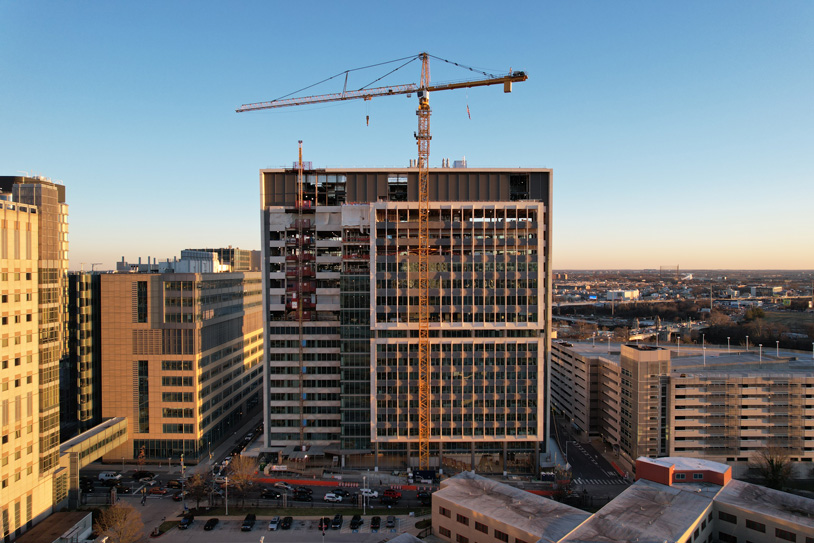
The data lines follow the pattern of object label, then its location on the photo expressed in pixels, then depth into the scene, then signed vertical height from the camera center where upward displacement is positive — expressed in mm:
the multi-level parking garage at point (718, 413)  90562 -28135
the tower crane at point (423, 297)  88312 -6255
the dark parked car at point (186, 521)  68438 -36085
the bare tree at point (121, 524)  59844 -32508
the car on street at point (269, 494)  78500 -36806
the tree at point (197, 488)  73938 -33743
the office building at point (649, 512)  53375 -29565
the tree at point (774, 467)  81712 -35493
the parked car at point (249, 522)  67756 -36083
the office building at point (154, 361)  91688 -18088
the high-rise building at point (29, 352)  58625 -11036
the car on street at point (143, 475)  85125 -36694
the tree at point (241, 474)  76750 -33351
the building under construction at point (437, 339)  89062 -14104
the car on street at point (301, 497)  78312 -37206
